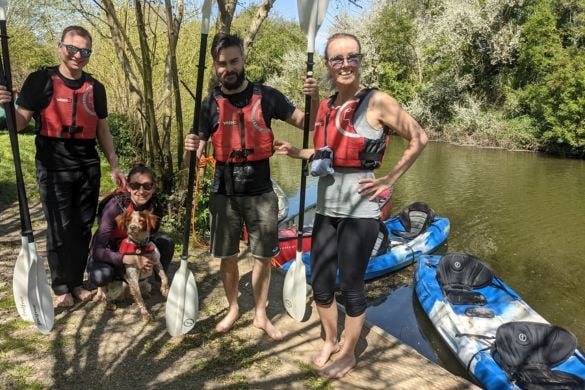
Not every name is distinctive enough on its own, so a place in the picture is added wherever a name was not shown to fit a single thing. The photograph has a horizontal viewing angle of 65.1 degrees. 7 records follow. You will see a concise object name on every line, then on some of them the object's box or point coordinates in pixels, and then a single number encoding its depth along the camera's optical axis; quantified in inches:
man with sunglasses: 111.3
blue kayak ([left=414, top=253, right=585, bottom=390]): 150.6
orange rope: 194.4
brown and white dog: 119.9
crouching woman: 121.1
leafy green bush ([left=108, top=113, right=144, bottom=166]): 348.1
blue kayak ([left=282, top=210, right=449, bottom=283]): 264.2
